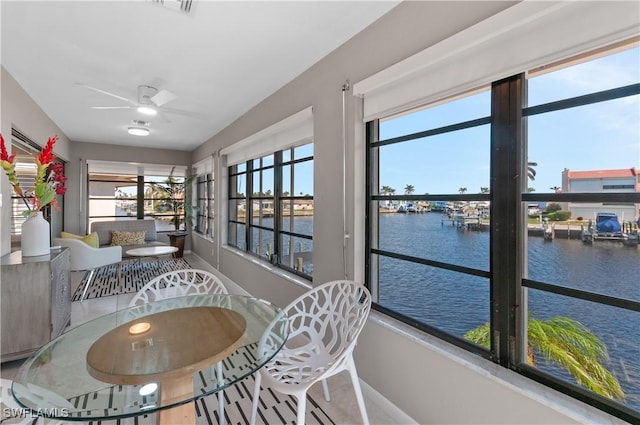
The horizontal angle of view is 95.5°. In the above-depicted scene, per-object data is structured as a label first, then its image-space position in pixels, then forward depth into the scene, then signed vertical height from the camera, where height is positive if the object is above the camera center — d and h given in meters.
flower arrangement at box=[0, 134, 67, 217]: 2.24 +0.30
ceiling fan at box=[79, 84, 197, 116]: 2.75 +1.16
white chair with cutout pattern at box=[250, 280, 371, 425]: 1.36 -0.78
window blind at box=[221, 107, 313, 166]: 2.70 +0.86
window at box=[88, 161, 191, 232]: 6.42 +0.47
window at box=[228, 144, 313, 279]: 2.97 +0.06
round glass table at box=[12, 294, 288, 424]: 0.96 -0.61
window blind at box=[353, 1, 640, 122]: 1.03 +0.72
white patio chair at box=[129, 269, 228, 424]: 1.99 -0.54
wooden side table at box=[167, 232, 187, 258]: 6.42 -0.62
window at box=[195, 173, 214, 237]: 5.89 +0.17
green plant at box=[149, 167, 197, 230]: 6.89 +0.41
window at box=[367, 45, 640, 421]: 1.08 -0.05
